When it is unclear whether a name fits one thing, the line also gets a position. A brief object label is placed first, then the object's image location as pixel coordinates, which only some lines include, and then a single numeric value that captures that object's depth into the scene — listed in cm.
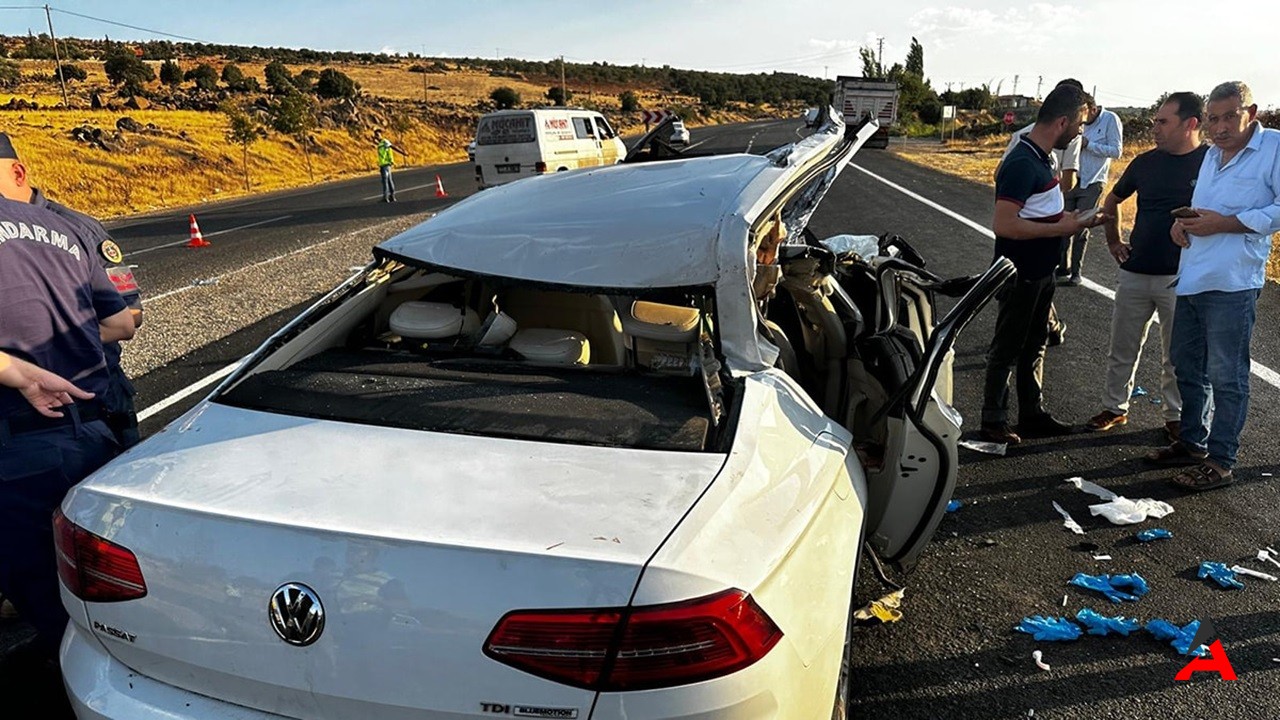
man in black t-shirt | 444
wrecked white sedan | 151
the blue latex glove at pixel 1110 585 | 318
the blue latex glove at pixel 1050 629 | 295
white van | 1683
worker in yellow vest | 1909
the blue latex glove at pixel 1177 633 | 288
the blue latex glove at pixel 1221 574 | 324
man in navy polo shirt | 424
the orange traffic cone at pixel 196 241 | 1277
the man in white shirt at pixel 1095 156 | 769
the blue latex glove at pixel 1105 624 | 297
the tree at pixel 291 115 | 3005
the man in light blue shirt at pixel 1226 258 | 385
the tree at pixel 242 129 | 2725
